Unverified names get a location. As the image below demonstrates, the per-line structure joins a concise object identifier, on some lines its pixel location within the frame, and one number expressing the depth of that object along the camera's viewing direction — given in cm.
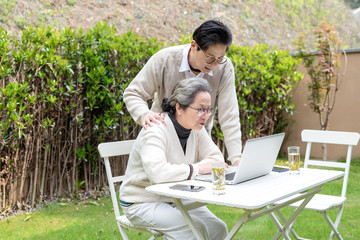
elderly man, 307
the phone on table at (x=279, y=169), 294
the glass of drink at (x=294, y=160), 276
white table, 210
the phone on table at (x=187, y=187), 231
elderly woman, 250
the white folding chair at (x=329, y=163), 346
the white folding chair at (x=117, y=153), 297
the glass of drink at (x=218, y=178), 226
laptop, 236
